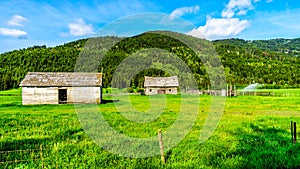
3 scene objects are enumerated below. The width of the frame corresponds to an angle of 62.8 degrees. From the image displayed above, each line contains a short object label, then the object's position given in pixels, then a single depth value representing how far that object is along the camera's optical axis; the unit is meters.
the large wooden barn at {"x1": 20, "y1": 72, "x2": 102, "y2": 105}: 36.22
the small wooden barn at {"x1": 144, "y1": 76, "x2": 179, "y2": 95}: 70.56
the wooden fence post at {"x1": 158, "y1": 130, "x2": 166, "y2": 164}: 7.37
